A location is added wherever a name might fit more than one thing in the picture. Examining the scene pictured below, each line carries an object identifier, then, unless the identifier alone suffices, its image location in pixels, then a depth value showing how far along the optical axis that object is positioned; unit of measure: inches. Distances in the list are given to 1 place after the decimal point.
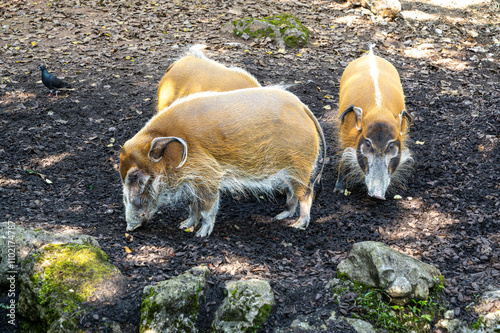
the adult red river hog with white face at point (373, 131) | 378.6
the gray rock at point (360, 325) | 233.0
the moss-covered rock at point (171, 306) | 233.8
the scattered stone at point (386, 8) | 808.3
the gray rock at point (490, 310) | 230.8
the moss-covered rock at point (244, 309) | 237.1
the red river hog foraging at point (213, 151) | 323.9
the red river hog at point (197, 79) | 427.8
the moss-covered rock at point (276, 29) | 708.7
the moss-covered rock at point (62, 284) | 239.9
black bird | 525.3
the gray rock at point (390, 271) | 243.6
